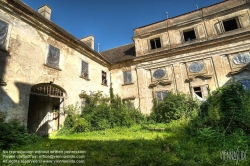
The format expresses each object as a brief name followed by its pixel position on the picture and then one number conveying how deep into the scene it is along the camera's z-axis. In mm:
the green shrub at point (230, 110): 5621
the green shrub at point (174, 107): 10695
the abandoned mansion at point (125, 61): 7754
